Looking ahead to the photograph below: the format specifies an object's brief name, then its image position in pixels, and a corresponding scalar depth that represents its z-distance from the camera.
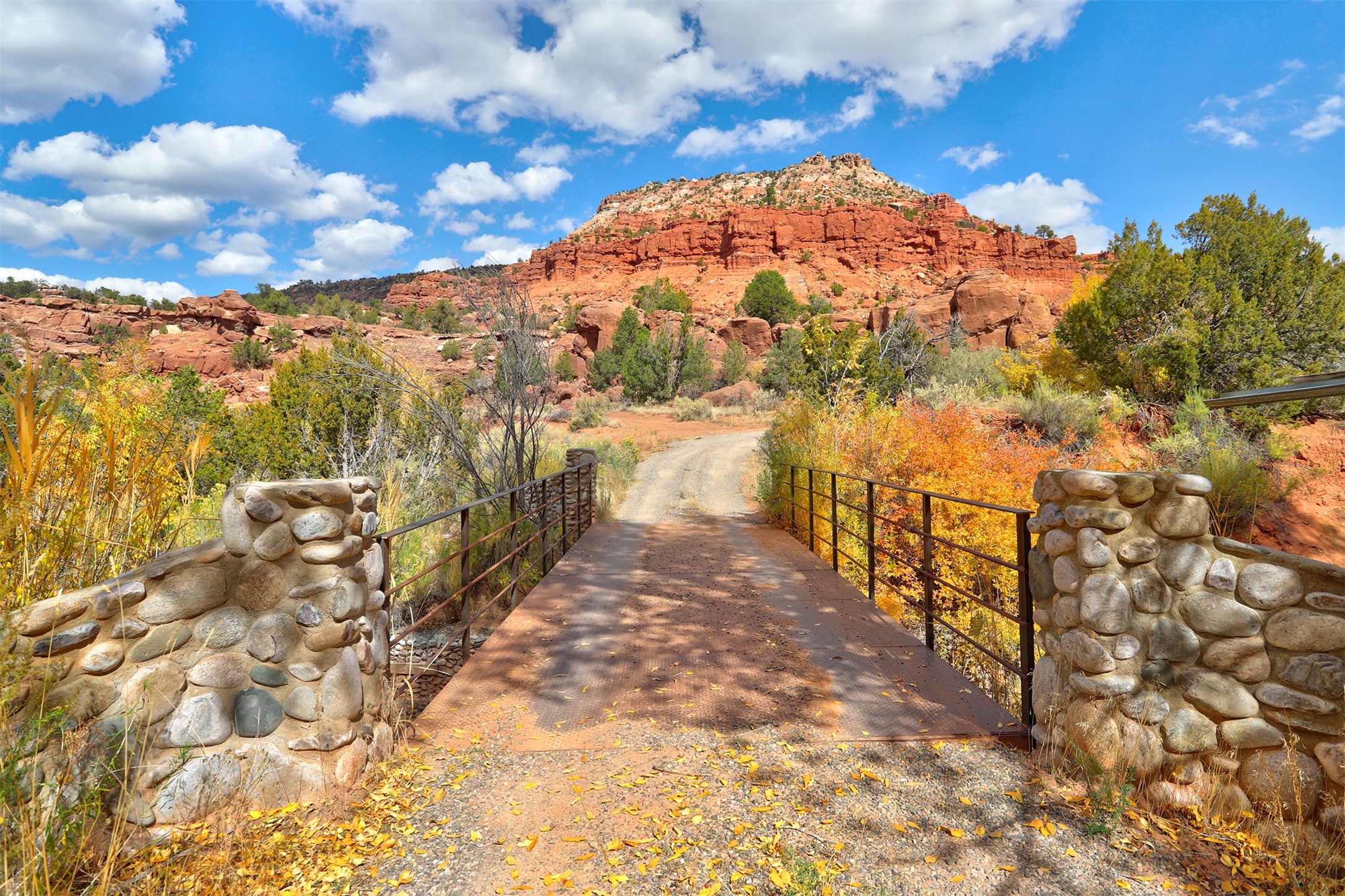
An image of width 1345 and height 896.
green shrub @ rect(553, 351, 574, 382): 35.75
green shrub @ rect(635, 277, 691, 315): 51.59
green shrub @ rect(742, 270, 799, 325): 50.78
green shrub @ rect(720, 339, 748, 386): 39.38
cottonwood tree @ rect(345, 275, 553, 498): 7.86
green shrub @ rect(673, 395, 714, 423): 30.97
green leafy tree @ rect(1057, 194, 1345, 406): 15.39
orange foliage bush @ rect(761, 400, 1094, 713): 8.79
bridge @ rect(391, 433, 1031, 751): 3.49
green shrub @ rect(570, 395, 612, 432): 27.61
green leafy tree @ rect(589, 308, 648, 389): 39.91
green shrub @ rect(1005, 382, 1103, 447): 14.32
